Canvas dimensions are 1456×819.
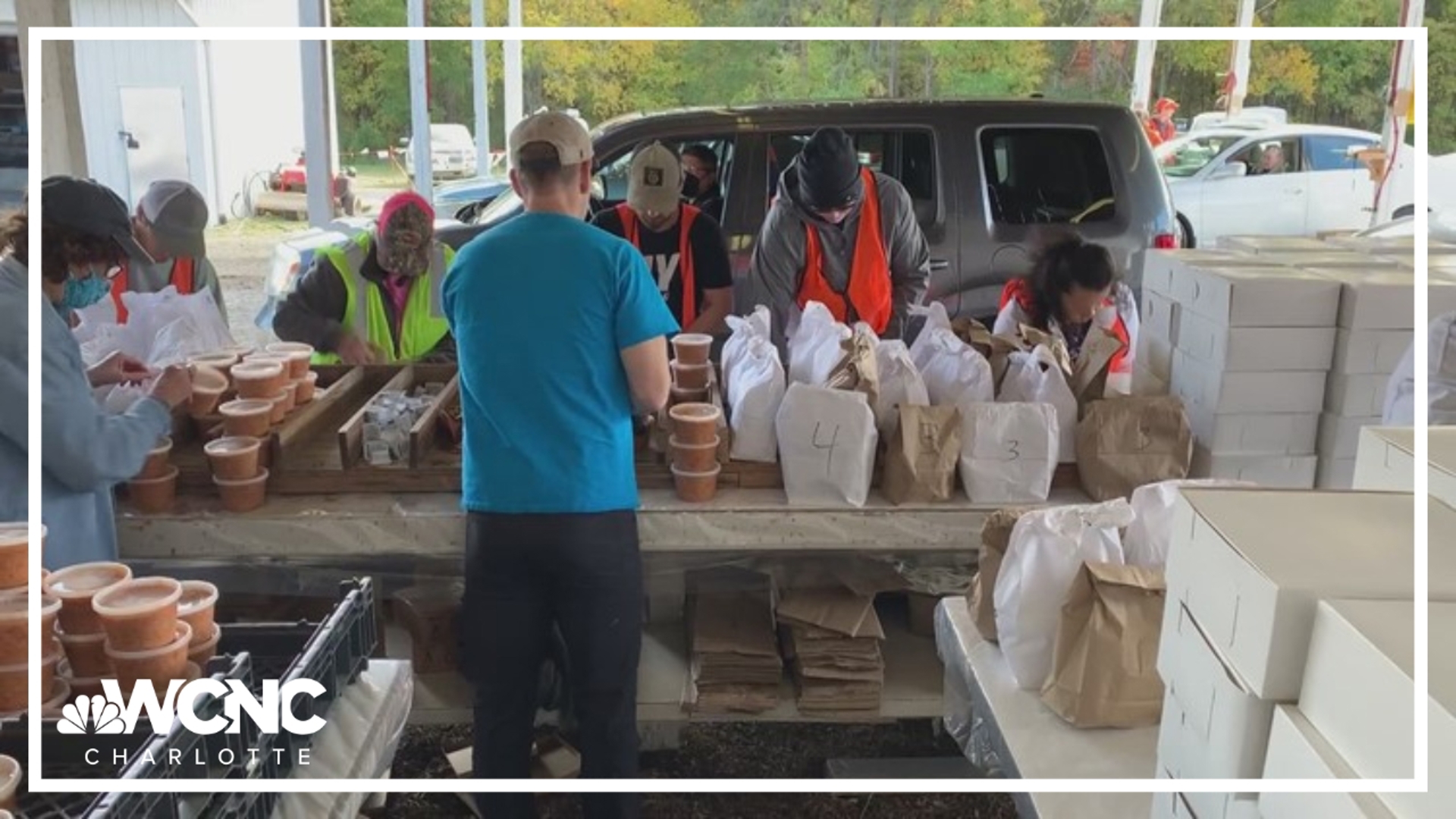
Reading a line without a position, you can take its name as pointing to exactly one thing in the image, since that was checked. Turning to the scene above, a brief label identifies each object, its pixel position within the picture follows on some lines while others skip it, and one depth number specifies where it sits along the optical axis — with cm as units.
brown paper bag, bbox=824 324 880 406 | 249
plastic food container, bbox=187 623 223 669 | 163
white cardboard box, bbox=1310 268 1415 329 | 229
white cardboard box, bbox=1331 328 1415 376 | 234
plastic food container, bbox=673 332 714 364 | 272
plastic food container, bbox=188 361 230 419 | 254
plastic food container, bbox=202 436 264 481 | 234
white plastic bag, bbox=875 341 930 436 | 254
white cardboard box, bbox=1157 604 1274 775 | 119
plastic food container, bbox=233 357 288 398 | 248
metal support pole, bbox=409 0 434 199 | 729
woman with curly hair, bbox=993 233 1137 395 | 328
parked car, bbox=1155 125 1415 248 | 894
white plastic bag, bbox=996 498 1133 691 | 174
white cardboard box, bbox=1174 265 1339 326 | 235
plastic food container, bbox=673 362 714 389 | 269
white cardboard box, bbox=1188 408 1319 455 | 246
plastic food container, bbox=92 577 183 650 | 150
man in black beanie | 346
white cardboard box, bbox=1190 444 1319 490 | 249
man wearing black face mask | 458
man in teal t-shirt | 207
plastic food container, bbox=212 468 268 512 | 237
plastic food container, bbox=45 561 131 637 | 158
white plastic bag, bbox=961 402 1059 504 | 247
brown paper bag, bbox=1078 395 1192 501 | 247
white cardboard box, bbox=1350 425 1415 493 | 143
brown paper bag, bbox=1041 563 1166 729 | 165
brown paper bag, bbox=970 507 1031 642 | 195
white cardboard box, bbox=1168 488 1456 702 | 113
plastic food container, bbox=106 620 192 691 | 151
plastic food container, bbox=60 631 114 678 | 158
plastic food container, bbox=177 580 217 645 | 165
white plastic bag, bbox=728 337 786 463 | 249
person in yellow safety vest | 321
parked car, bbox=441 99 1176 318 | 466
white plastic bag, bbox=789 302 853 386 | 261
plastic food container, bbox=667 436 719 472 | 243
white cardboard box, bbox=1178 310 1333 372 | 239
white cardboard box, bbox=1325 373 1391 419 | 237
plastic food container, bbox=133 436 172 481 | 237
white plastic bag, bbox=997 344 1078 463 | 257
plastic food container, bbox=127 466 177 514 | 237
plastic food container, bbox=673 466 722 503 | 244
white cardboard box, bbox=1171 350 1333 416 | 243
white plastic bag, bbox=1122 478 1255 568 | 178
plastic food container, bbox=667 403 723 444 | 240
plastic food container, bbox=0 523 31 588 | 160
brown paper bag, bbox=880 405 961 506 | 245
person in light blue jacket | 194
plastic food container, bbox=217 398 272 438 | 239
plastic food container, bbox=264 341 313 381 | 268
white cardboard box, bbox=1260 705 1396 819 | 98
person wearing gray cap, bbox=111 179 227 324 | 356
